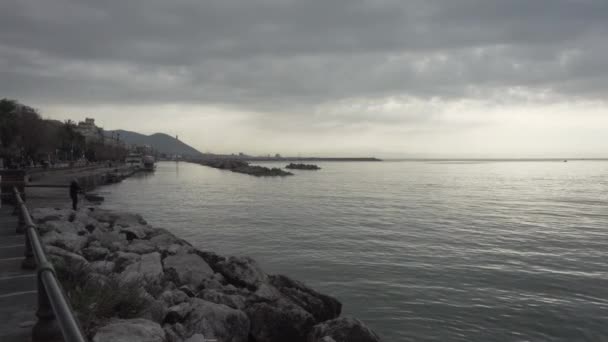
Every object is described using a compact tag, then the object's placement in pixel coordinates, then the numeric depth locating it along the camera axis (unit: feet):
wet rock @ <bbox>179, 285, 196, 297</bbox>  30.37
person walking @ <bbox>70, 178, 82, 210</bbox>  67.67
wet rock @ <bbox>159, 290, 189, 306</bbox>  26.35
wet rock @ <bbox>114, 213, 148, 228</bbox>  61.82
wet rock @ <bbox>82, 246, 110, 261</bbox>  35.09
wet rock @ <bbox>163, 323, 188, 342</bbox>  20.49
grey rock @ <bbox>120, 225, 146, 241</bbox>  51.16
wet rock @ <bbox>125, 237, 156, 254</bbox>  40.96
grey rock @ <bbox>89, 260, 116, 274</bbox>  28.37
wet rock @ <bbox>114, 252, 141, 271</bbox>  33.68
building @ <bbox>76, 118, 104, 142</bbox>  546.26
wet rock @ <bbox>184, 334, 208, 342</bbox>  19.29
